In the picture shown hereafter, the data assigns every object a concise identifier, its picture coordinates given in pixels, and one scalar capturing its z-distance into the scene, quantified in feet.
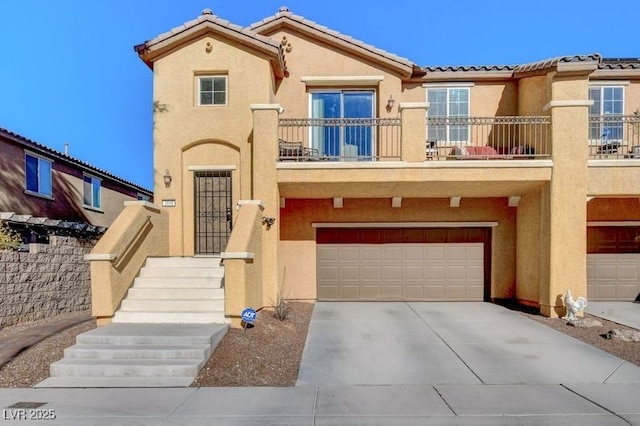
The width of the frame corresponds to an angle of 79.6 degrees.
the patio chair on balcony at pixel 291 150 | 33.12
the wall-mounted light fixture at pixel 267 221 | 30.88
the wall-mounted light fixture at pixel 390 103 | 37.93
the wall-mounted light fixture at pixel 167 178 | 34.96
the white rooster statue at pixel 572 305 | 29.43
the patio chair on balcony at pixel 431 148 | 35.10
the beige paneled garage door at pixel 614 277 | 37.63
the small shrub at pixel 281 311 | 28.51
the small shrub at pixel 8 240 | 27.73
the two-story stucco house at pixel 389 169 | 30.81
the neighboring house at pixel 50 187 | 40.73
